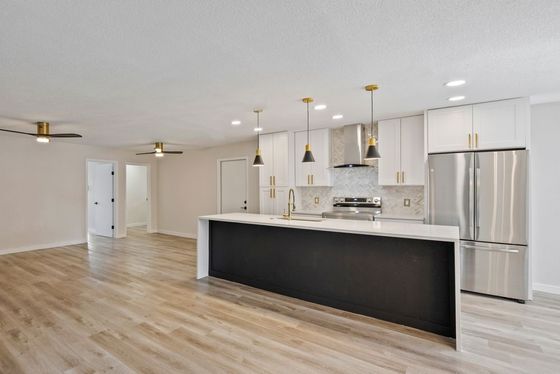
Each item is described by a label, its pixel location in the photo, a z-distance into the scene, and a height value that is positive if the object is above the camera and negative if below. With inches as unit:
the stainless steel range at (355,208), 178.9 -16.7
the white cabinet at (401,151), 164.6 +19.4
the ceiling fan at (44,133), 172.2 +32.6
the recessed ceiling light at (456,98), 132.5 +40.2
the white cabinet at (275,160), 211.8 +18.7
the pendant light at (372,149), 120.6 +14.7
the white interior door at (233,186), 259.6 -1.4
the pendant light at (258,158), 155.3 +14.7
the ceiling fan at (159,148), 244.8 +32.0
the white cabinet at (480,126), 133.3 +28.3
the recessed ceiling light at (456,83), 111.8 +40.2
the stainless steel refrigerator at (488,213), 131.1 -15.1
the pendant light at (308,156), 144.8 +14.4
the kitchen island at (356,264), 100.4 -34.5
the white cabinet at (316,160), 200.5 +16.9
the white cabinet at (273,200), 213.2 -12.1
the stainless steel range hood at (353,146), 185.0 +24.7
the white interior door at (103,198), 295.1 -13.8
